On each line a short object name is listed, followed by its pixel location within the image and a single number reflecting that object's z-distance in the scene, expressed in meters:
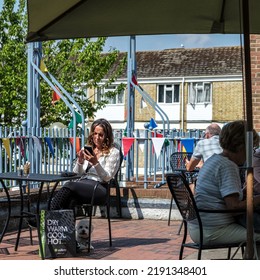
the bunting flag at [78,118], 8.51
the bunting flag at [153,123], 14.01
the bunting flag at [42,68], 8.51
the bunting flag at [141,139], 8.63
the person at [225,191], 3.70
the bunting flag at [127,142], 8.39
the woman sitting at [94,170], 5.51
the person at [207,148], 6.60
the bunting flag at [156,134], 9.09
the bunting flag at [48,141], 7.93
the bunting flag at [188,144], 8.46
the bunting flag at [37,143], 7.66
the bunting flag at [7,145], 7.13
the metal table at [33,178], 5.00
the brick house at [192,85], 38.32
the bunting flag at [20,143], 7.45
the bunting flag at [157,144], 8.27
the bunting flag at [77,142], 8.08
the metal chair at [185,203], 3.71
